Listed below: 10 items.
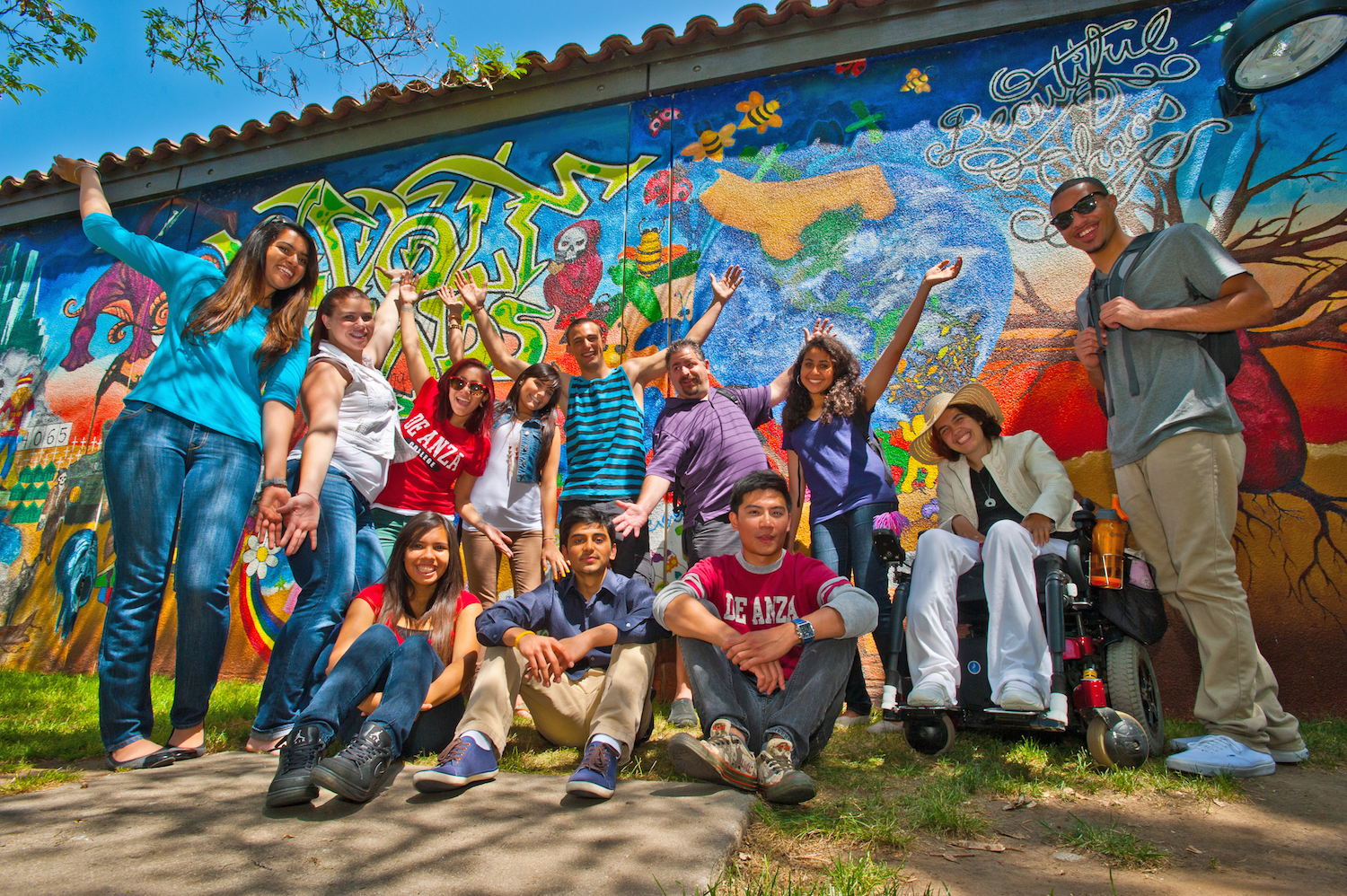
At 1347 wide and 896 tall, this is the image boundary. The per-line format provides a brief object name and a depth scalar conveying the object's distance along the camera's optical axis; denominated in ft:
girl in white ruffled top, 10.30
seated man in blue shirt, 8.04
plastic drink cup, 9.04
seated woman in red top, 7.44
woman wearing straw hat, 8.68
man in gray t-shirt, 8.91
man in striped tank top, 13.07
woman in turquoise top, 9.36
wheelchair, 8.57
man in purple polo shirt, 12.48
